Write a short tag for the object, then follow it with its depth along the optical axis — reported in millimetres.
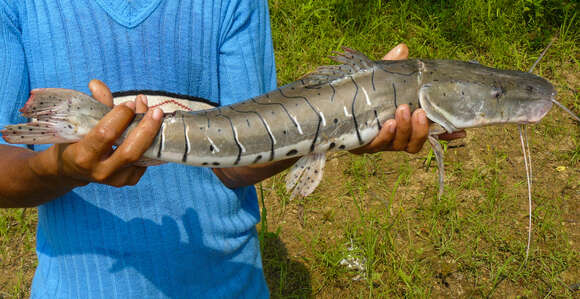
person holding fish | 2014
